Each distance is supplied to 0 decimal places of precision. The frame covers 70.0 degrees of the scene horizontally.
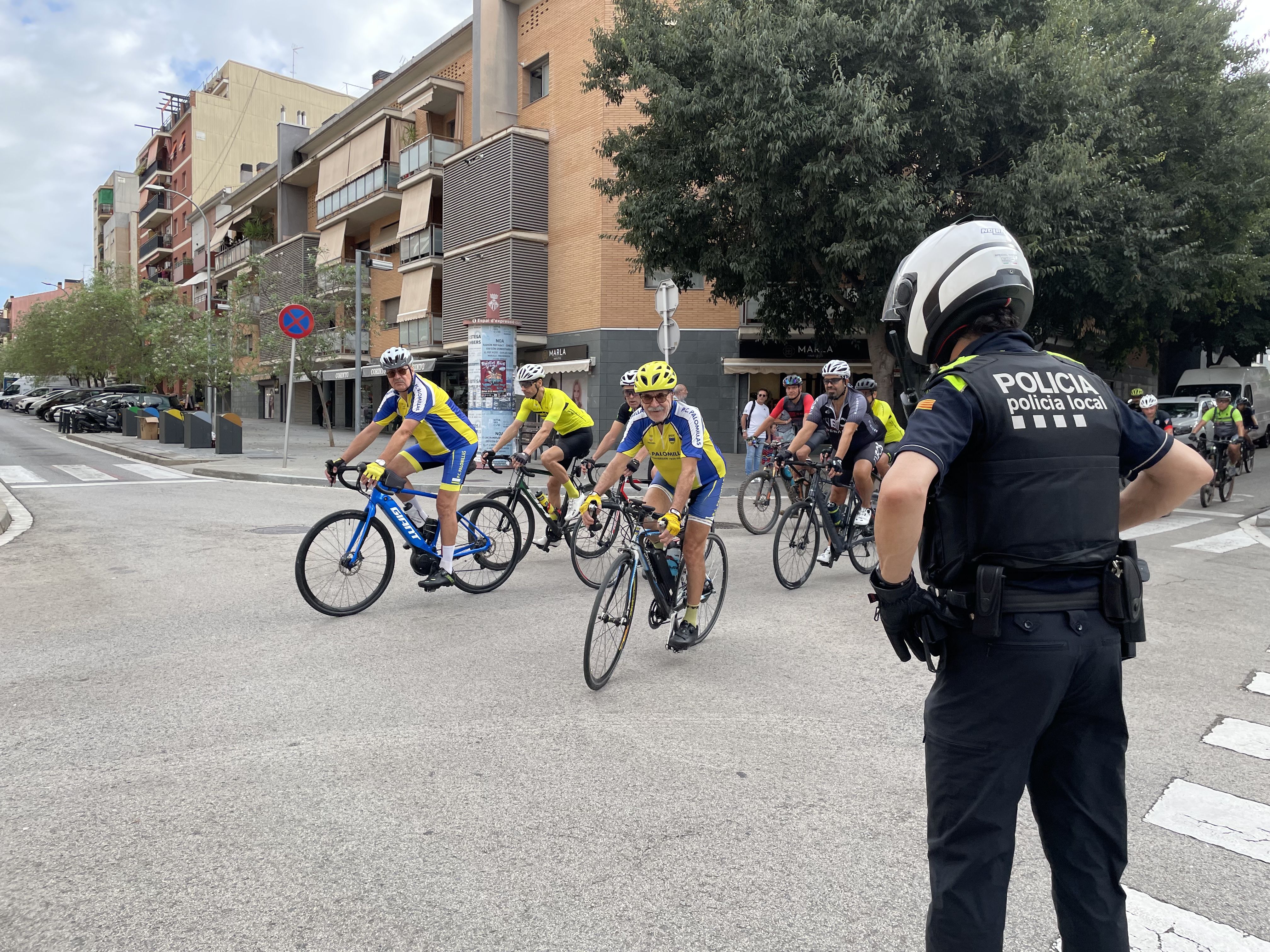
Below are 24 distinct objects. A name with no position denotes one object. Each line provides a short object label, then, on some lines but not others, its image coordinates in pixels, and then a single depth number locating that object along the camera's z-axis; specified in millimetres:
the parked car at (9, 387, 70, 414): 51562
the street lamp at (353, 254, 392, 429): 25656
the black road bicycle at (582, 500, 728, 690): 4781
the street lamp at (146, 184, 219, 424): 30406
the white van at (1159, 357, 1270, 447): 27203
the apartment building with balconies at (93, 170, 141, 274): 81125
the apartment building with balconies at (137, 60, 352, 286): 61312
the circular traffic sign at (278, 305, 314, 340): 16938
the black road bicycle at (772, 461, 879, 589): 7492
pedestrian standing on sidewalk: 16188
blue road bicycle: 6285
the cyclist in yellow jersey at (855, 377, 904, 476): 8508
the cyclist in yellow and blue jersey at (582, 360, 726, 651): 5355
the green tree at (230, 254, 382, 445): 30234
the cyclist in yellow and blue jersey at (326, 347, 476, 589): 6668
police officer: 1948
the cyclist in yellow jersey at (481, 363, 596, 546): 8812
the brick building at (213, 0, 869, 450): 25328
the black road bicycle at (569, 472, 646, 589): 7477
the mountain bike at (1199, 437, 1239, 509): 14734
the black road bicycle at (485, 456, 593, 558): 8031
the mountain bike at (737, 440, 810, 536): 10641
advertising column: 20453
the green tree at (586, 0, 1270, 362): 13625
